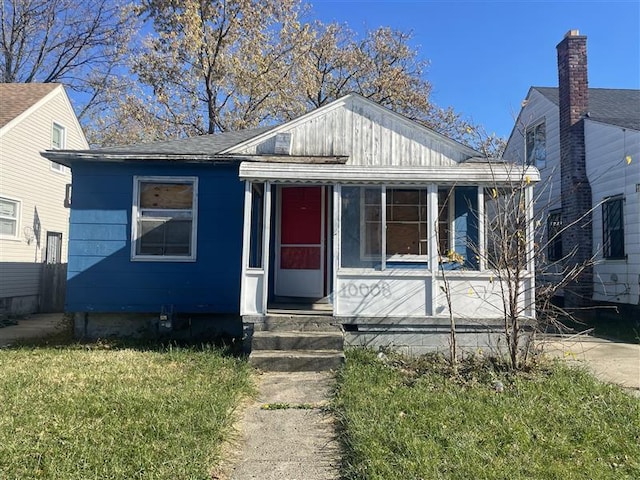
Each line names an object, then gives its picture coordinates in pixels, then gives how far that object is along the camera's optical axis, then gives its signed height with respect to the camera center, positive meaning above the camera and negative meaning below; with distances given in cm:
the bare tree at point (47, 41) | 2197 +1103
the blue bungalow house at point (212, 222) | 804 +83
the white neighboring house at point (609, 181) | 1014 +224
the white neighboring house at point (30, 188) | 1256 +227
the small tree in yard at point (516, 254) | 571 +25
